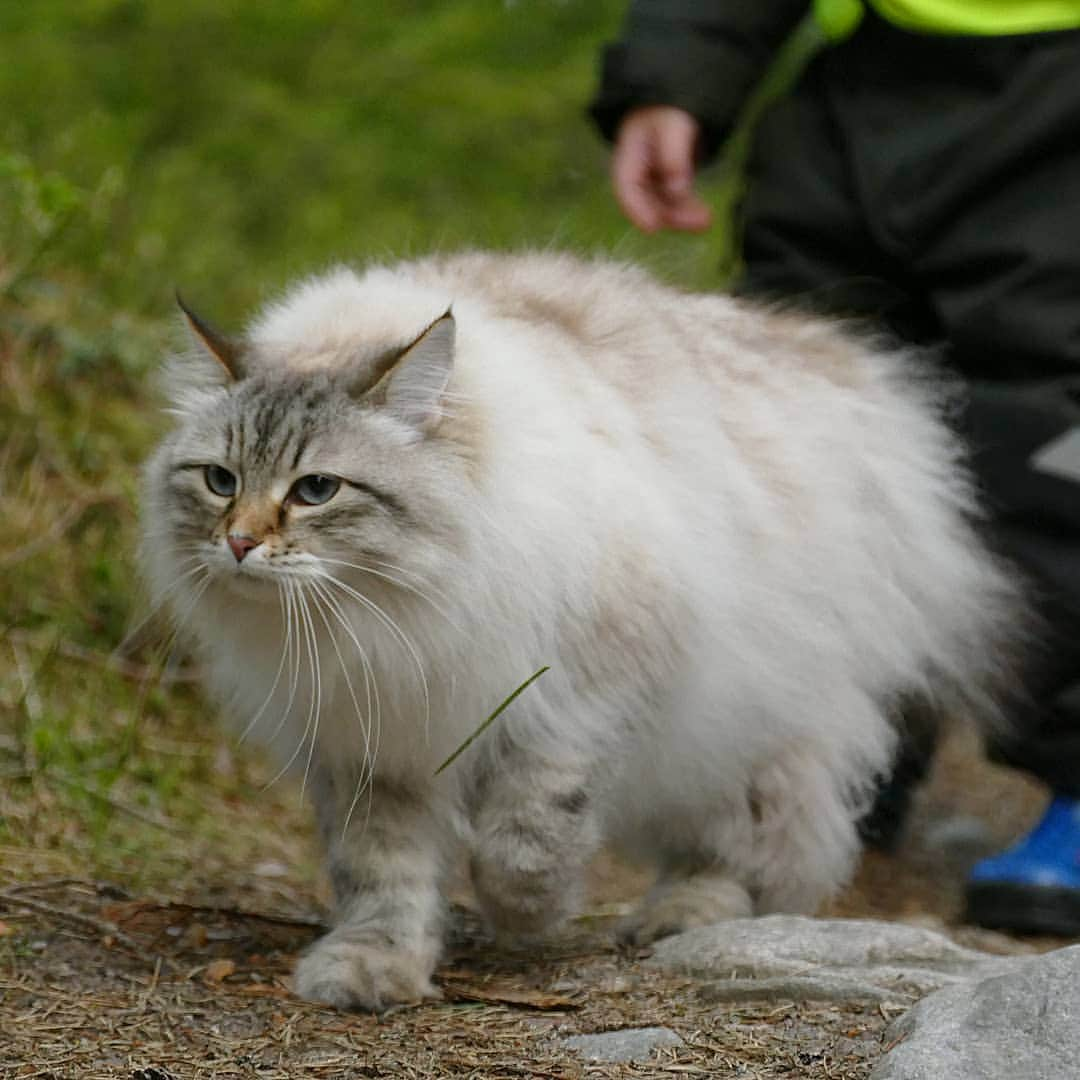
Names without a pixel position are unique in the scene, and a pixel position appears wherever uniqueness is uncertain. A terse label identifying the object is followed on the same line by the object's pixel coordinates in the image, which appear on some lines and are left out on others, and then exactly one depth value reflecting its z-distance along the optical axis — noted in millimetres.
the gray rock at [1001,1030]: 3709
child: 6535
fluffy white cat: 4875
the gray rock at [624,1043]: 4238
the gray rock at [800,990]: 4562
